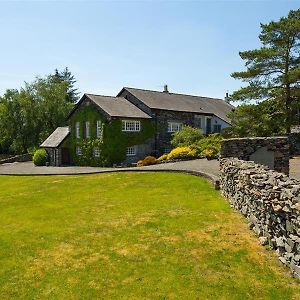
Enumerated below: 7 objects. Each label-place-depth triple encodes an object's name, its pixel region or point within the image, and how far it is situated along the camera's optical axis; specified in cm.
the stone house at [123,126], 4128
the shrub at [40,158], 4772
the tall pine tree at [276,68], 3512
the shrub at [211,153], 3447
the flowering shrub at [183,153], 3659
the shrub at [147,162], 3756
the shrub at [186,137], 4141
